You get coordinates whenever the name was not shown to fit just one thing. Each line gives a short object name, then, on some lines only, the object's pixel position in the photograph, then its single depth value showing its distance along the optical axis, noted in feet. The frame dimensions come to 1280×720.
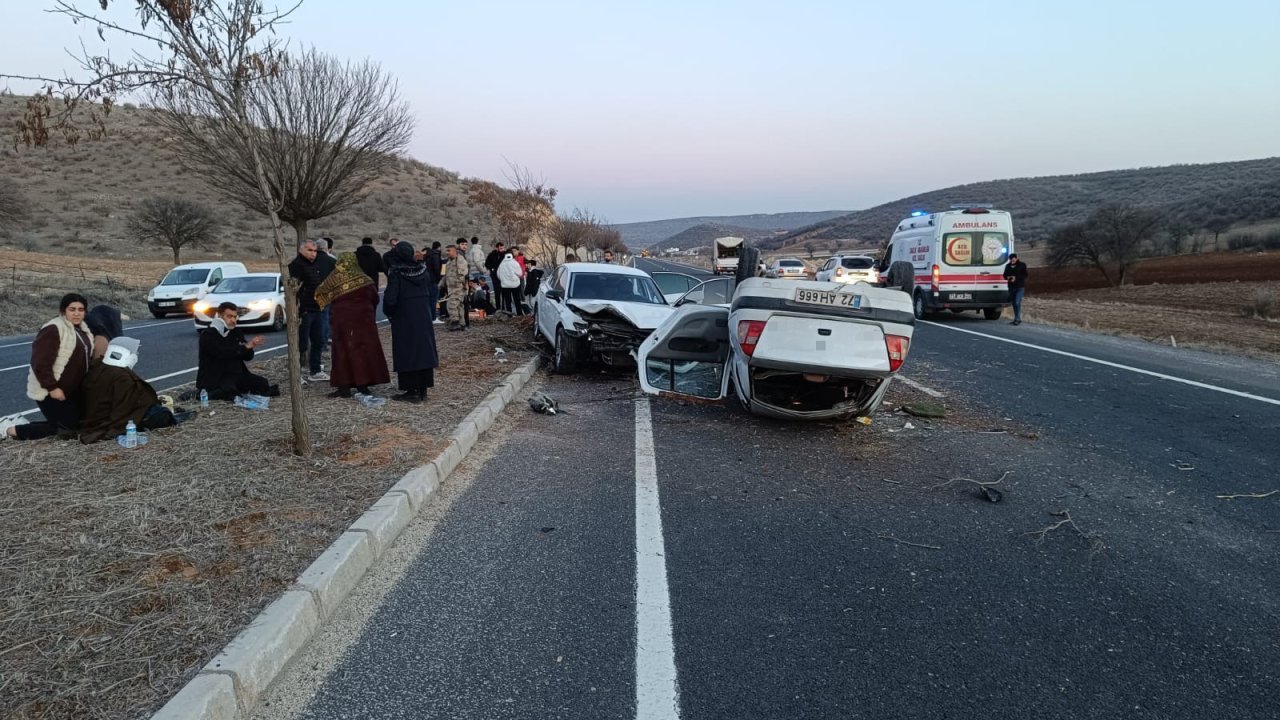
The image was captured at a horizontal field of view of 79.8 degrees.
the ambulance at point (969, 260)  61.11
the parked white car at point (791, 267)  108.06
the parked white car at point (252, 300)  49.62
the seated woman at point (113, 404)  21.08
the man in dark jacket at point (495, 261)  60.80
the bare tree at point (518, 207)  89.81
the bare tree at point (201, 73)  15.20
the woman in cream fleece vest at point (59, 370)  20.63
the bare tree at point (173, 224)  127.95
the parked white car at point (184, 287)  67.51
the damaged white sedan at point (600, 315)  33.19
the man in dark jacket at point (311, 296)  29.66
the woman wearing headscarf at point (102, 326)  22.16
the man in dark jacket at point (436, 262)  46.01
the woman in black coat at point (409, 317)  26.32
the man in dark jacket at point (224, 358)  25.96
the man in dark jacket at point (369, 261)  26.43
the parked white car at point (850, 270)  82.78
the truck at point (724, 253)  166.40
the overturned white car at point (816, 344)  21.85
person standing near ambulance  59.72
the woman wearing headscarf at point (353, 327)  26.17
